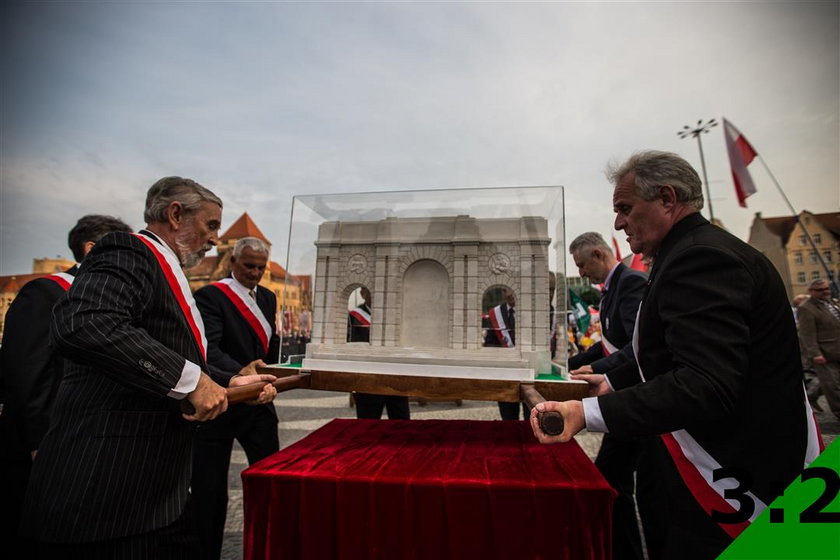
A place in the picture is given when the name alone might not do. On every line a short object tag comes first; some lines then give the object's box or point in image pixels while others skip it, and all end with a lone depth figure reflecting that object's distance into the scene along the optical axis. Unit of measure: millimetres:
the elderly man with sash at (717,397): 1443
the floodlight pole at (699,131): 25827
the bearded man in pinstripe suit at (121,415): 1587
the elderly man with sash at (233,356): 3139
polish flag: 14711
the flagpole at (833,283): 11843
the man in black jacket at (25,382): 2455
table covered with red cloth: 1596
